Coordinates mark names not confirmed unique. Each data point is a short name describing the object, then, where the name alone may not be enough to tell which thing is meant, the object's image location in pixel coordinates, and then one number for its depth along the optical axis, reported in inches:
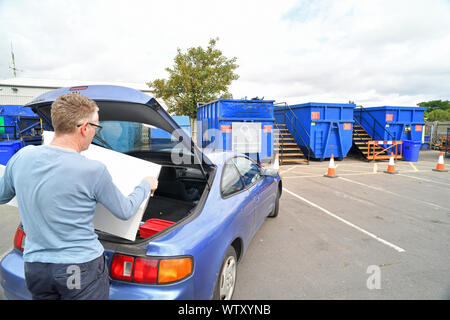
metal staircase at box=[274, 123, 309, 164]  451.2
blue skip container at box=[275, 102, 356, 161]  454.6
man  44.8
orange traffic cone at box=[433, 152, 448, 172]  378.3
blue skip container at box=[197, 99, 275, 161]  361.1
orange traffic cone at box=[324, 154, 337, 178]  331.6
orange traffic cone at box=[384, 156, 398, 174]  359.2
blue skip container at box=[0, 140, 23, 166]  313.3
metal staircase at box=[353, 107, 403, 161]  481.1
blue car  62.1
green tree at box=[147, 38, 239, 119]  616.7
